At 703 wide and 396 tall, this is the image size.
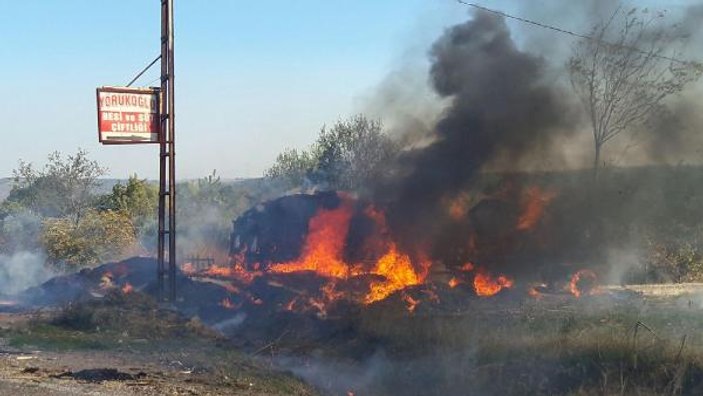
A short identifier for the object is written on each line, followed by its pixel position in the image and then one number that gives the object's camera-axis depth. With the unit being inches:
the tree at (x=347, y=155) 1659.7
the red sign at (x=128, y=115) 736.3
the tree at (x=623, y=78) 971.3
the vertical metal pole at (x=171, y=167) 762.8
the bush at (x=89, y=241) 1246.9
